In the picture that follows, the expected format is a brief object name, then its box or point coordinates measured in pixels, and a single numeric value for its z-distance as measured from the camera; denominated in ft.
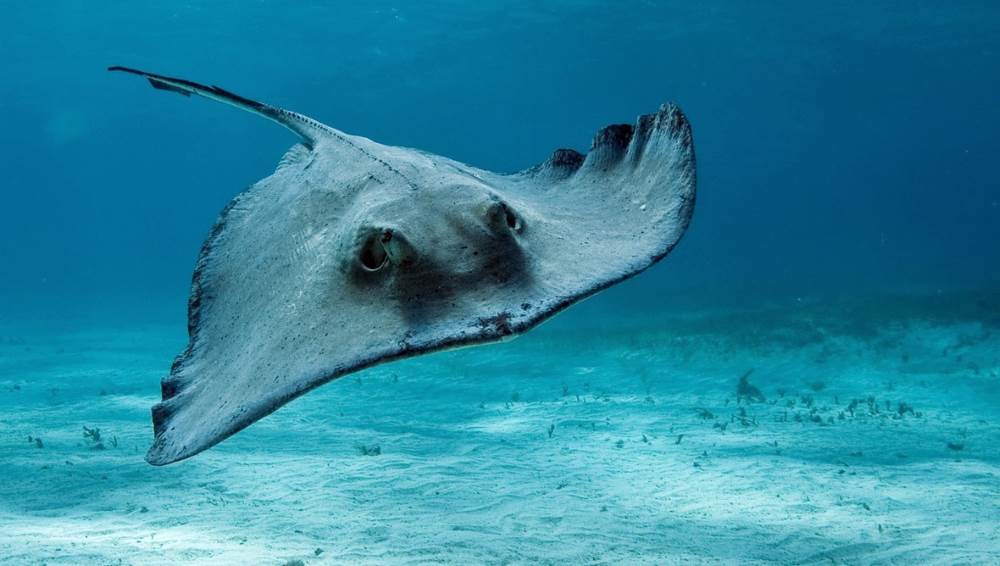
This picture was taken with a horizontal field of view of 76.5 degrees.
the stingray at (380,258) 7.50
